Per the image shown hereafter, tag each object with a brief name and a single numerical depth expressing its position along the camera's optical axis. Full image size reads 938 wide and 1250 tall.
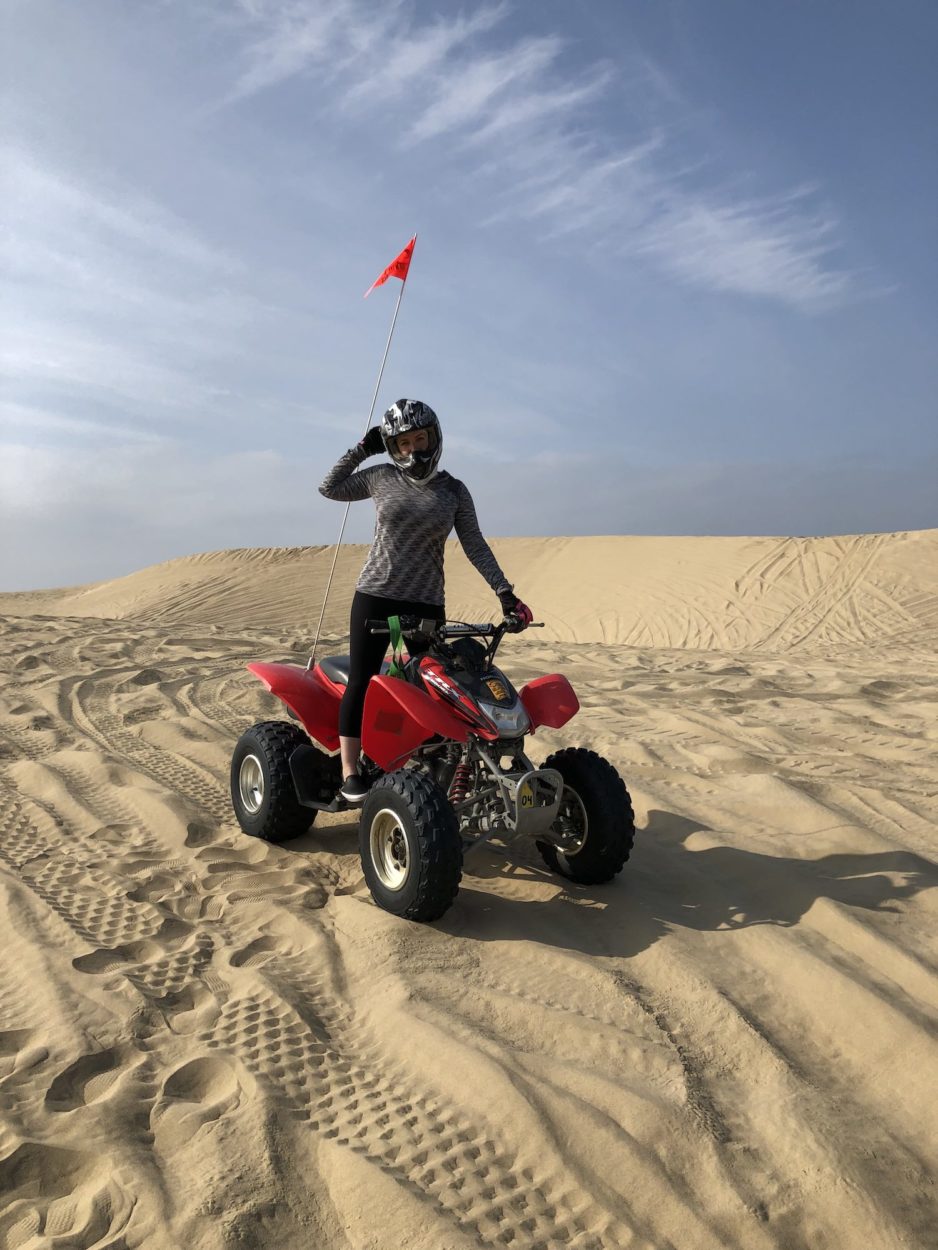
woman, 3.92
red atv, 3.29
